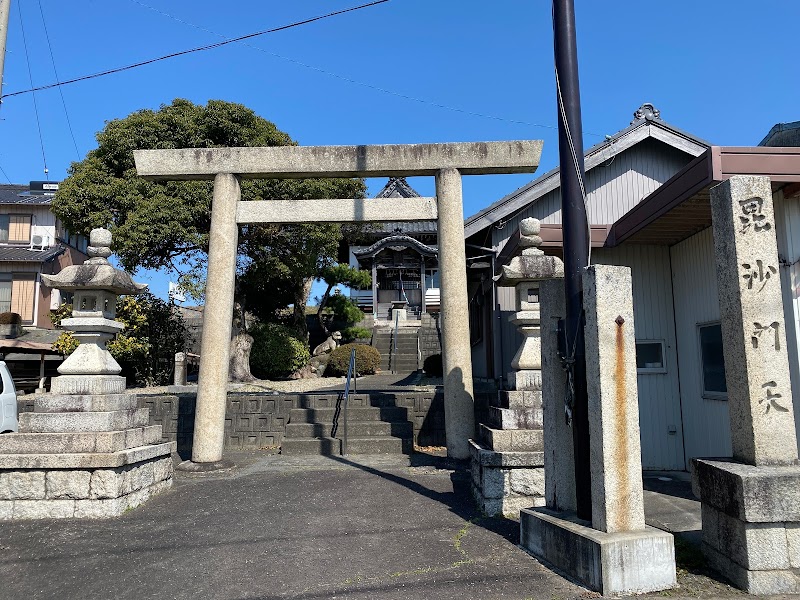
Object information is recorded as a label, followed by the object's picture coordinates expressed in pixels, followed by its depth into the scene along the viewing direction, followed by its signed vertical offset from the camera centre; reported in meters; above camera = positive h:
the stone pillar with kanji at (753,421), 3.52 -0.37
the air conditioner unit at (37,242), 24.55 +5.90
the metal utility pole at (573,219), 4.25 +1.24
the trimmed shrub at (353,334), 22.45 +1.51
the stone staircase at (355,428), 8.84 -0.98
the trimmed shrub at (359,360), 18.20 +0.34
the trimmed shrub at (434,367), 16.70 +0.09
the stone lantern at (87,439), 5.79 -0.76
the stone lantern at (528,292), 6.05 +0.92
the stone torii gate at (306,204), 7.98 +2.61
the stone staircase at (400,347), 19.89 +0.93
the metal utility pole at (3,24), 8.44 +5.42
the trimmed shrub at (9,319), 21.20 +2.08
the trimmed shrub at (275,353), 17.56 +0.57
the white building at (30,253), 23.56 +5.34
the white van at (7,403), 8.62 -0.51
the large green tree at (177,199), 14.46 +4.71
